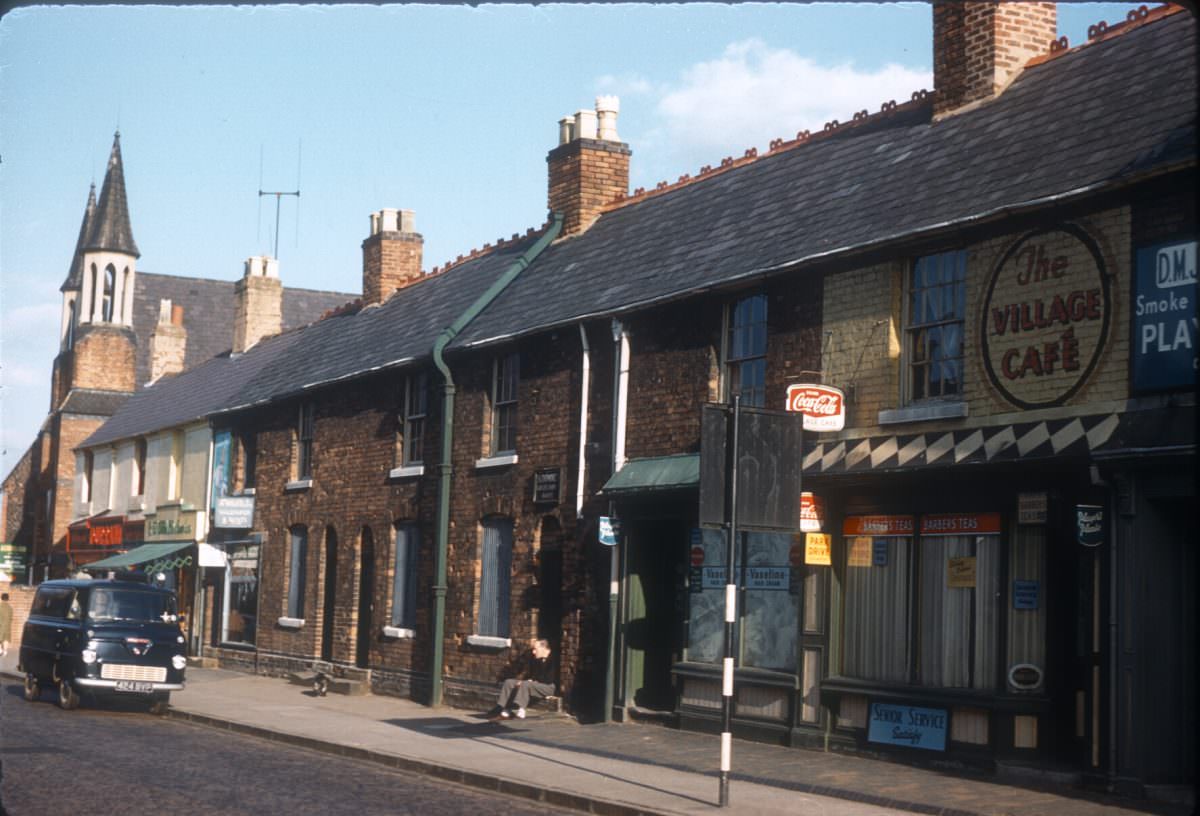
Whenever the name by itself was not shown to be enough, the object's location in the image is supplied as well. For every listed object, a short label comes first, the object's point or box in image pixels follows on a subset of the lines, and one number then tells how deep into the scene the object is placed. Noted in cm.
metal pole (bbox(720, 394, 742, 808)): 1327
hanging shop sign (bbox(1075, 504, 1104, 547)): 1346
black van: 2233
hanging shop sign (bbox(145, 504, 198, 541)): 3781
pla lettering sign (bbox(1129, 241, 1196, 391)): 1292
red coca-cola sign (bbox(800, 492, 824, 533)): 1689
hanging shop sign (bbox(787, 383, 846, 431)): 1655
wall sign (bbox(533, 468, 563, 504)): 2253
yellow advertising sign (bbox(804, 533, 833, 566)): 1694
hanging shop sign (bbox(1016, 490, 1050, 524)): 1426
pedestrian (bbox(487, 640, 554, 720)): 2134
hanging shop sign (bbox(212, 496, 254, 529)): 3384
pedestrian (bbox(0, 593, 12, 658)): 2948
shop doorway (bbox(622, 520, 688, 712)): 2048
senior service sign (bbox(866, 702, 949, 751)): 1532
